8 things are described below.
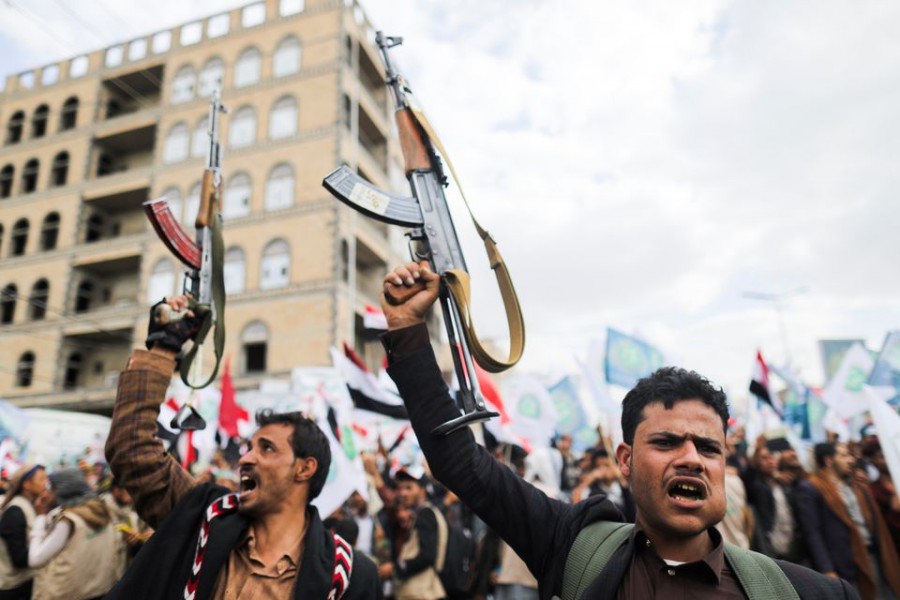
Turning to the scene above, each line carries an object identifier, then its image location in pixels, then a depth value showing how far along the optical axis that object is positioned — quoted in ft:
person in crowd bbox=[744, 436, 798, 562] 19.31
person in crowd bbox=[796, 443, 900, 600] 17.48
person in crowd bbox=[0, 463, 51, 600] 14.80
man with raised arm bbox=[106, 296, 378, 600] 7.61
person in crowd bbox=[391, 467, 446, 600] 18.02
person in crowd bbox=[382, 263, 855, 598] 5.32
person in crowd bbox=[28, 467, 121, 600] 13.91
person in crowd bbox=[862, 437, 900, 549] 17.16
